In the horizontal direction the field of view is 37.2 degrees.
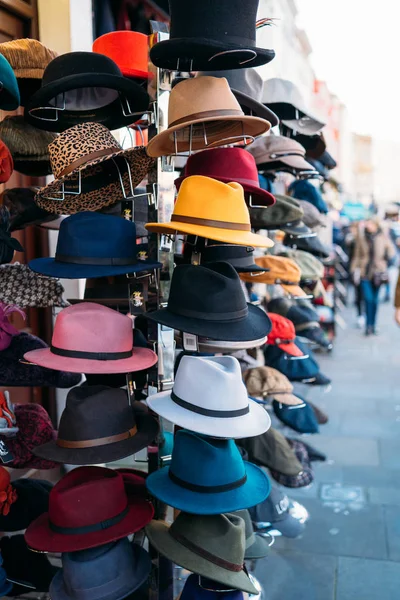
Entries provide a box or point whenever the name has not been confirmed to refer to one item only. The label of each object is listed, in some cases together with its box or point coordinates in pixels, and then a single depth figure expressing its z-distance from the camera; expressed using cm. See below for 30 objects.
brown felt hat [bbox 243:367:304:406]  342
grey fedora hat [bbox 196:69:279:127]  265
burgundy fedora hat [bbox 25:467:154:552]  215
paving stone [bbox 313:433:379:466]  530
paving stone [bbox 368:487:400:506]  450
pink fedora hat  215
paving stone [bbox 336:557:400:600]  336
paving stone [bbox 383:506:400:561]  379
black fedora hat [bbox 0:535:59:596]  264
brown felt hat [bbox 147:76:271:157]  214
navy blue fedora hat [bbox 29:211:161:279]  216
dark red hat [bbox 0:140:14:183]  229
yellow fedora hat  215
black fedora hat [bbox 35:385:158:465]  215
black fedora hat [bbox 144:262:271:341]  210
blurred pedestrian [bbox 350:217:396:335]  1104
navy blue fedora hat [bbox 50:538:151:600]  215
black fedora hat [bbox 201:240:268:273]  257
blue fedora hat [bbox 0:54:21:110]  208
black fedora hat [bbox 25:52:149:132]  216
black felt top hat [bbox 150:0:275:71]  203
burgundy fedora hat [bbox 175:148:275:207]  252
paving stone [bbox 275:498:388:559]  383
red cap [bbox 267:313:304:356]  377
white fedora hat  209
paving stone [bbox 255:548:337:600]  339
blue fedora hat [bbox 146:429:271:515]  211
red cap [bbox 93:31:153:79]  268
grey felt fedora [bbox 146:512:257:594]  207
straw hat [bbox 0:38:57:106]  242
